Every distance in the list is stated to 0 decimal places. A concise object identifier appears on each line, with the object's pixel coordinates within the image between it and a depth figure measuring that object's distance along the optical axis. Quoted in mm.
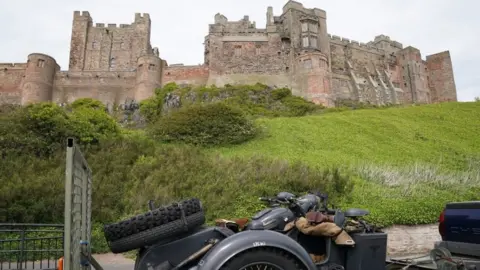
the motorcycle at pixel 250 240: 3406
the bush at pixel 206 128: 20609
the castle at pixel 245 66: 47531
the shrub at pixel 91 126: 17000
